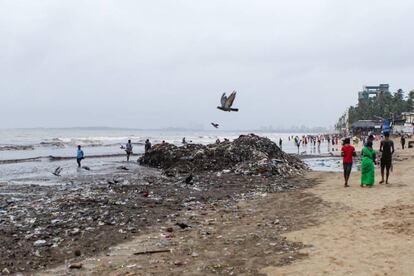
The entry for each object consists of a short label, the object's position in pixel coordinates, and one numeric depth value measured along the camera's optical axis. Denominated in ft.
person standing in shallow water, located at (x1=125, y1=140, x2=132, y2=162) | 114.48
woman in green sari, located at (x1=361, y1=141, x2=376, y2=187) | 46.39
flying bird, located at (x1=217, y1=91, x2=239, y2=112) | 44.04
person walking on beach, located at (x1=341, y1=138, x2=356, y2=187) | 48.88
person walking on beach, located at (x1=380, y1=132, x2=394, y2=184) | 47.36
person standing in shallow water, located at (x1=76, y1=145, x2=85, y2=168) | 96.43
